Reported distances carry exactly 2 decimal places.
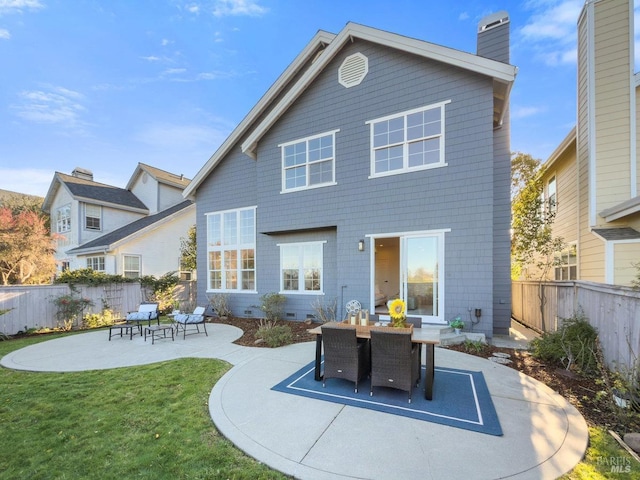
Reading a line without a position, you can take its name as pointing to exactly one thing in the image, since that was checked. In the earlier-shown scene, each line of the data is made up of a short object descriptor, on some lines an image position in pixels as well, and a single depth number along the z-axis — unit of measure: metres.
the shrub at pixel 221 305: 11.57
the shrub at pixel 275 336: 7.22
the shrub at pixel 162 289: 13.23
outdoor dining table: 4.08
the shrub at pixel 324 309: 9.22
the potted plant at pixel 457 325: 7.24
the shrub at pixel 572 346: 5.12
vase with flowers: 4.61
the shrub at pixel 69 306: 10.16
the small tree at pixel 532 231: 10.34
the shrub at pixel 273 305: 10.01
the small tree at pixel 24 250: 12.85
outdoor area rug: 3.56
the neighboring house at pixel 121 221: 15.48
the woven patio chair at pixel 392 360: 3.93
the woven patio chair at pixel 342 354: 4.30
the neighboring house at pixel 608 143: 7.38
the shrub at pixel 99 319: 10.87
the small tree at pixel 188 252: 17.59
